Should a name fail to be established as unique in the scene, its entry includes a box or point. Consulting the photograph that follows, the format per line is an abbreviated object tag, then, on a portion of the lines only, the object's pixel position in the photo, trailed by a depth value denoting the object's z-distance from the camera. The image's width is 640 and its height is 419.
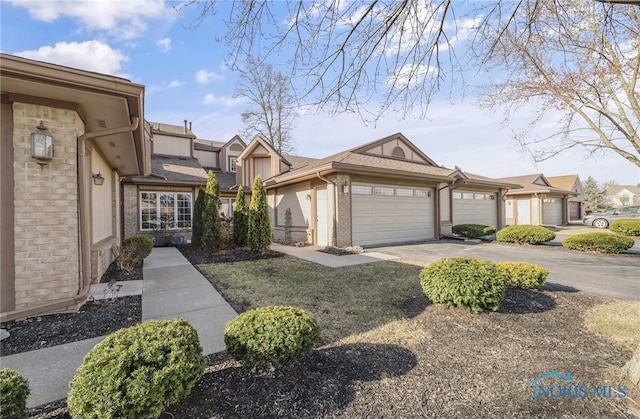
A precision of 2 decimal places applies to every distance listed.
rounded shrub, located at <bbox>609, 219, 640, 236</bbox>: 13.09
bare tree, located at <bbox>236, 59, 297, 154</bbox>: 21.91
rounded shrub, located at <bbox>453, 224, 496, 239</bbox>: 13.33
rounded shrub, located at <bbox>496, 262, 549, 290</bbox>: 4.78
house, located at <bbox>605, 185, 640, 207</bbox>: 56.93
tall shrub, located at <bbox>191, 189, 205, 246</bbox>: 10.67
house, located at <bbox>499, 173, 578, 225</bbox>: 21.78
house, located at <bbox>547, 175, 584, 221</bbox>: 27.27
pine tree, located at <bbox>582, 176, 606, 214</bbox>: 37.95
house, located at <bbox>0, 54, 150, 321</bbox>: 3.74
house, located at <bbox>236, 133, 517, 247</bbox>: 10.57
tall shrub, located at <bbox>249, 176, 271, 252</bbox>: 9.52
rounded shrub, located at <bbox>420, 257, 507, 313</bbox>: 3.89
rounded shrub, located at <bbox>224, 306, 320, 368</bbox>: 2.38
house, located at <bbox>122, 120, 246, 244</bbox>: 12.56
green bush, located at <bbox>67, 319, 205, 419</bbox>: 1.73
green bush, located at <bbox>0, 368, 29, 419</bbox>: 1.71
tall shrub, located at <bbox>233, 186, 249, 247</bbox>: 10.34
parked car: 19.52
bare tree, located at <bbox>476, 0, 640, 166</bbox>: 4.42
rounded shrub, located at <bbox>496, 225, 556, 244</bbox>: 10.98
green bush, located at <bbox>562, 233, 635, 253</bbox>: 8.89
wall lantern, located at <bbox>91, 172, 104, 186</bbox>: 6.27
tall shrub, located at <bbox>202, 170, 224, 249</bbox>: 10.05
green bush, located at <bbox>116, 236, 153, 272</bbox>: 6.84
